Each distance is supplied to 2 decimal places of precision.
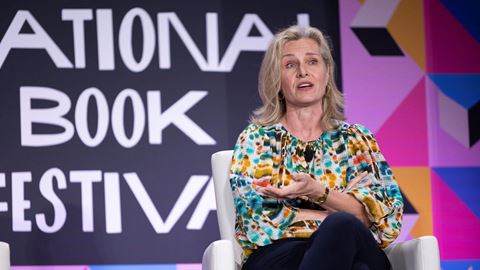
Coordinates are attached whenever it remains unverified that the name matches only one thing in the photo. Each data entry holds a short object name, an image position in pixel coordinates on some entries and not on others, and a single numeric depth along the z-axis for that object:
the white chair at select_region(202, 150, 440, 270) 4.97
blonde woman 5.16
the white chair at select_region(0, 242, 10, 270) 5.22
